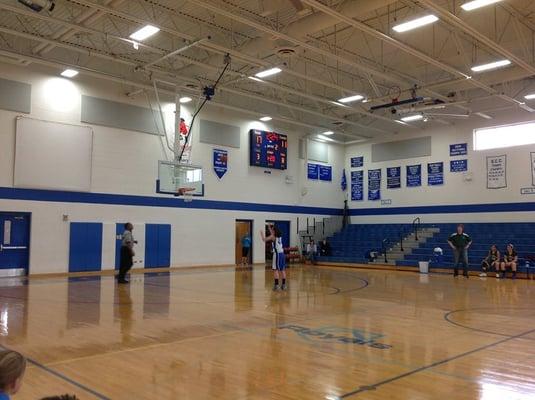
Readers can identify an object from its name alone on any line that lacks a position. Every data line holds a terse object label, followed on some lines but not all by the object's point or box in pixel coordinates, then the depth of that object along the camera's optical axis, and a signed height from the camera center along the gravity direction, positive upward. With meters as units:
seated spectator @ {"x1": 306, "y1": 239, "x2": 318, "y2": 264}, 23.27 -0.91
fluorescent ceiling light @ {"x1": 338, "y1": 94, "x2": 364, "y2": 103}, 18.17 +5.00
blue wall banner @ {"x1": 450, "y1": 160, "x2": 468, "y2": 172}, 22.50 +3.13
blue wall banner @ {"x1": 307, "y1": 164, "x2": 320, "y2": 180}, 25.25 +3.11
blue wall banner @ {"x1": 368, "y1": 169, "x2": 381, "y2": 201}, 25.52 +2.53
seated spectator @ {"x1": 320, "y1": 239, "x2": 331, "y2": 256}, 23.88 -0.74
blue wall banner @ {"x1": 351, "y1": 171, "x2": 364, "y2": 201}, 26.39 +2.54
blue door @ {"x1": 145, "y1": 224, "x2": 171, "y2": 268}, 18.94 -0.56
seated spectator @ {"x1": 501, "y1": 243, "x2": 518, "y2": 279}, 16.77 -0.88
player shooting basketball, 11.48 -0.51
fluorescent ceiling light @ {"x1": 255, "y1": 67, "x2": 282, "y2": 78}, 15.12 +4.94
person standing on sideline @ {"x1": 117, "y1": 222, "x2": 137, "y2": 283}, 13.48 -0.65
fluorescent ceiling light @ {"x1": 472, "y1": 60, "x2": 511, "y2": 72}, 14.14 +4.89
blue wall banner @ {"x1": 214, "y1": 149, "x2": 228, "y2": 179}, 21.06 +2.94
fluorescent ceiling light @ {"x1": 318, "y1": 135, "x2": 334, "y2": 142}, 25.37 +4.87
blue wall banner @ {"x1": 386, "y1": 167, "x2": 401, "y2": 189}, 24.75 +2.79
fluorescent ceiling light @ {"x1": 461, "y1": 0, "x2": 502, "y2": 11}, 10.26 +4.80
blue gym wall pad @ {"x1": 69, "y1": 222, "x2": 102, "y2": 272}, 16.97 -0.59
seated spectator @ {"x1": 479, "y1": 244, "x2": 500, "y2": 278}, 17.10 -0.96
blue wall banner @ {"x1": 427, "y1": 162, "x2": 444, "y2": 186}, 23.25 +2.84
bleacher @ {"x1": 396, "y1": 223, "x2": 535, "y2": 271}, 19.06 -0.30
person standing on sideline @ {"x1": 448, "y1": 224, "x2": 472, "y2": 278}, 16.86 -0.45
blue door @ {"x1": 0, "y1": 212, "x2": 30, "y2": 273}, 15.74 -0.39
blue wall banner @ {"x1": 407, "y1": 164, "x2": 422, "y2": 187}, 24.05 +2.84
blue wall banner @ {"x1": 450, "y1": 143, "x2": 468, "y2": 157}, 22.55 +3.88
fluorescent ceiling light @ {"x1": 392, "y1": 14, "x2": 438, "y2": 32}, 11.17 +4.82
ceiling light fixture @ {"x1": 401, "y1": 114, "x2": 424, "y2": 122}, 20.81 +4.94
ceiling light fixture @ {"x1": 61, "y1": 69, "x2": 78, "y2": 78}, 16.24 +5.20
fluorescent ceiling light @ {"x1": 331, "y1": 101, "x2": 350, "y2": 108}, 18.91 +4.95
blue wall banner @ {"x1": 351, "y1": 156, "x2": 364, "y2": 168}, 26.48 +3.82
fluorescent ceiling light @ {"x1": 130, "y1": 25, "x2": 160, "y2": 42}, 12.67 +5.13
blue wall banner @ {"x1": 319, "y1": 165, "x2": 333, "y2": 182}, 25.88 +3.15
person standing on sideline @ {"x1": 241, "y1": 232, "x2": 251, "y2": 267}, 22.22 -0.77
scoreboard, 22.45 +3.83
